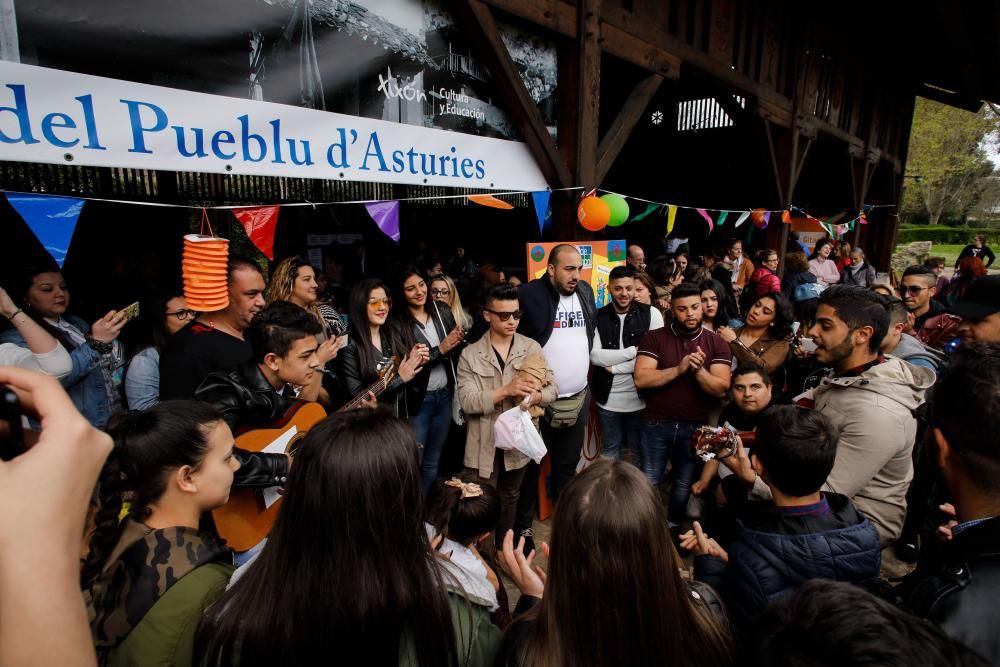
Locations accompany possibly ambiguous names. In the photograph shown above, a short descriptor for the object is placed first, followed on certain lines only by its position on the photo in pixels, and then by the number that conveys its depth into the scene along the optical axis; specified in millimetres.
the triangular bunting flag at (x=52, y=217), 2061
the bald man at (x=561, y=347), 3465
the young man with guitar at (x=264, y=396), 2127
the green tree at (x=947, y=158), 30625
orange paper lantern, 2395
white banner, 2057
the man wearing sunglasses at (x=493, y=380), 3072
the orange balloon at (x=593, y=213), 4375
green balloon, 4555
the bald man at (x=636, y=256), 6421
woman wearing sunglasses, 3072
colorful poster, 4234
